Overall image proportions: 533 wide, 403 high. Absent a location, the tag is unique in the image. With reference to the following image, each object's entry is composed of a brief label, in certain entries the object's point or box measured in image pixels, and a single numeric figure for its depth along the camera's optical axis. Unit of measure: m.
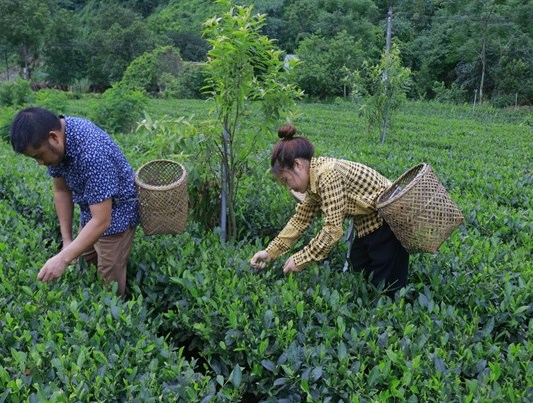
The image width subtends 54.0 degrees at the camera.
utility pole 25.23
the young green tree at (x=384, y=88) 11.88
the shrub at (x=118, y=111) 13.86
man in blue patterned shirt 2.67
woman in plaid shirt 2.87
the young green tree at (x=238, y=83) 3.68
